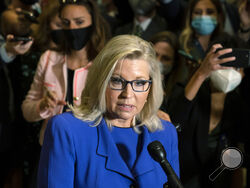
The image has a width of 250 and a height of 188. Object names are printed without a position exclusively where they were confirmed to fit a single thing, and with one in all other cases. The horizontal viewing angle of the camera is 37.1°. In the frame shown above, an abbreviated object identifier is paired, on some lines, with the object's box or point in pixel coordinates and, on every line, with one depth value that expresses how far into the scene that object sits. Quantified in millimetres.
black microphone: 1306
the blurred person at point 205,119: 2621
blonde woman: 1742
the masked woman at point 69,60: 2646
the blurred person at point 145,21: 3545
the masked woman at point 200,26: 3246
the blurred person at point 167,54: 3209
